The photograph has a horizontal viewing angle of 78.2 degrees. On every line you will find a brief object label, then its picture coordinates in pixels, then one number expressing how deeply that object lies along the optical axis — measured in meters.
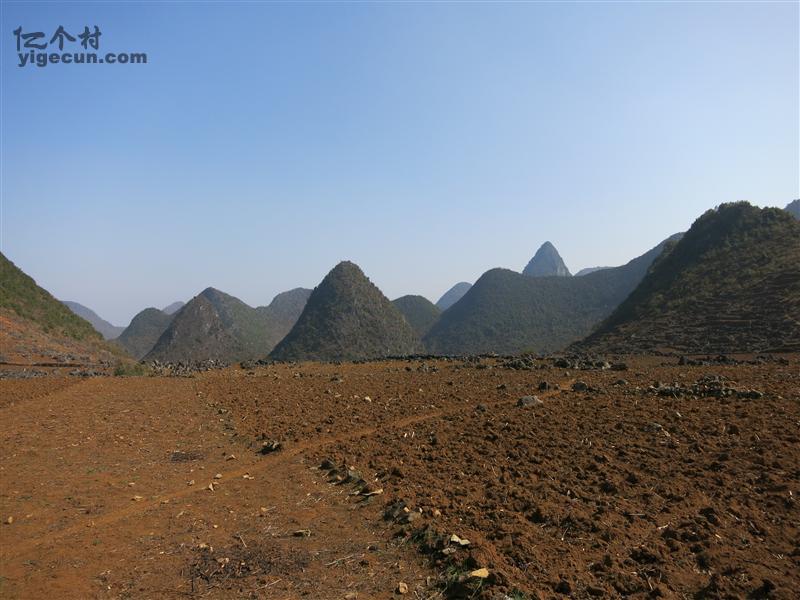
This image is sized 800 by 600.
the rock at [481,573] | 5.24
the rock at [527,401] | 14.51
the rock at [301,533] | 6.96
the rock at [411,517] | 6.95
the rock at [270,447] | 11.52
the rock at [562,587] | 5.07
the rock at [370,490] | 8.17
